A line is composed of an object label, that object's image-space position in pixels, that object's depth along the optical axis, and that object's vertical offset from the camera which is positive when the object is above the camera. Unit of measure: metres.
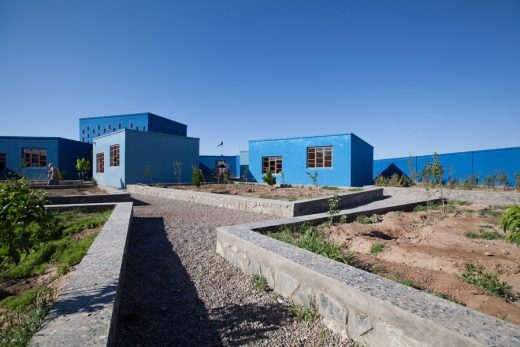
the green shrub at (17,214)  1.99 -0.31
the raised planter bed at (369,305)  1.69 -0.97
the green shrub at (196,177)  13.75 -0.28
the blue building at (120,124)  26.94 +4.85
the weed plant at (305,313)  2.60 -1.35
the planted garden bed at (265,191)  11.07 -0.91
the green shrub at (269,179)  15.73 -0.42
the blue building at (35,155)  20.57 +1.26
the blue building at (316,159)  16.23 +0.81
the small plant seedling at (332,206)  5.37 -0.68
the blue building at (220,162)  28.49 +1.03
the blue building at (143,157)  16.50 +0.97
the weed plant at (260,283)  3.29 -1.34
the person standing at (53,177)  14.57 -0.26
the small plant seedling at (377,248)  4.03 -1.13
